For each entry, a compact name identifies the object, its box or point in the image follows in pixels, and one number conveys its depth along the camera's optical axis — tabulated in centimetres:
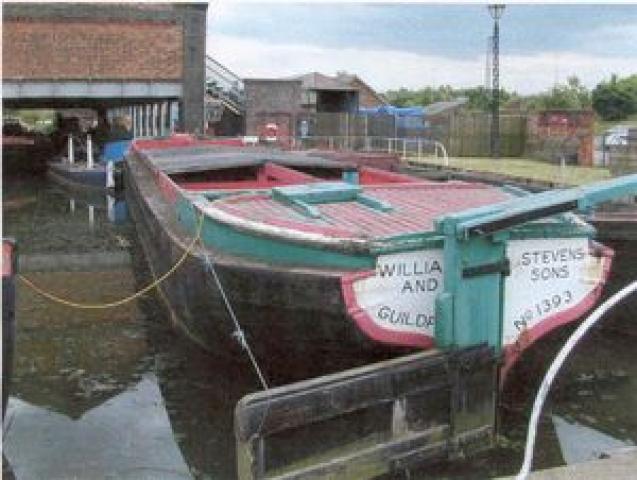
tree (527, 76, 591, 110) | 5968
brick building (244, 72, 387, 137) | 3684
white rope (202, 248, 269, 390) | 667
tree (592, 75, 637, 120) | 5722
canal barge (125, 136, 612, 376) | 590
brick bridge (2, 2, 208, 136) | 2830
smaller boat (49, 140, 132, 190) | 2483
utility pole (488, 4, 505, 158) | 2816
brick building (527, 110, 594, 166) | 2766
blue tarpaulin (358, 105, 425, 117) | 3948
